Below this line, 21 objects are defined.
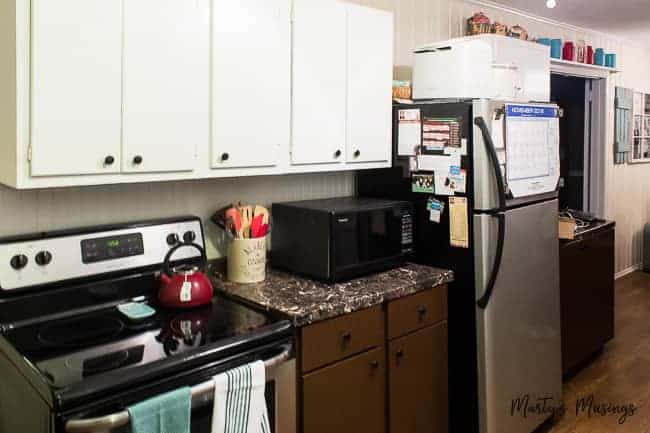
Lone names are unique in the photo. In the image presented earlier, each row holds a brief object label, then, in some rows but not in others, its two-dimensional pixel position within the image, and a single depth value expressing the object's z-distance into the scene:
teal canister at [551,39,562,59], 4.17
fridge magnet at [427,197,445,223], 2.48
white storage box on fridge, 2.57
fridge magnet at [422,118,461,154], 2.40
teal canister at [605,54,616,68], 4.92
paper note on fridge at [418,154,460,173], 2.41
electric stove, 1.39
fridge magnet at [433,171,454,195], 2.44
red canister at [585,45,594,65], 4.66
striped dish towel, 1.55
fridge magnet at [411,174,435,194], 2.50
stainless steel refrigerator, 2.37
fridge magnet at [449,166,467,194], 2.39
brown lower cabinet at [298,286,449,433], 1.90
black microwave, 2.20
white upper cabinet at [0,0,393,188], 1.58
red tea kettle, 1.91
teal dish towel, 1.38
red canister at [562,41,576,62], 4.37
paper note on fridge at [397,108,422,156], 2.53
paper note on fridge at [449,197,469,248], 2.40
